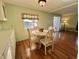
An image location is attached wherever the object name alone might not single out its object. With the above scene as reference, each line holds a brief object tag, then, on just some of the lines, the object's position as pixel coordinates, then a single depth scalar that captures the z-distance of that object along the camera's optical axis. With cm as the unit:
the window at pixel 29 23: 337
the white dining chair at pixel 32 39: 224
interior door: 541
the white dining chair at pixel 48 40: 195
